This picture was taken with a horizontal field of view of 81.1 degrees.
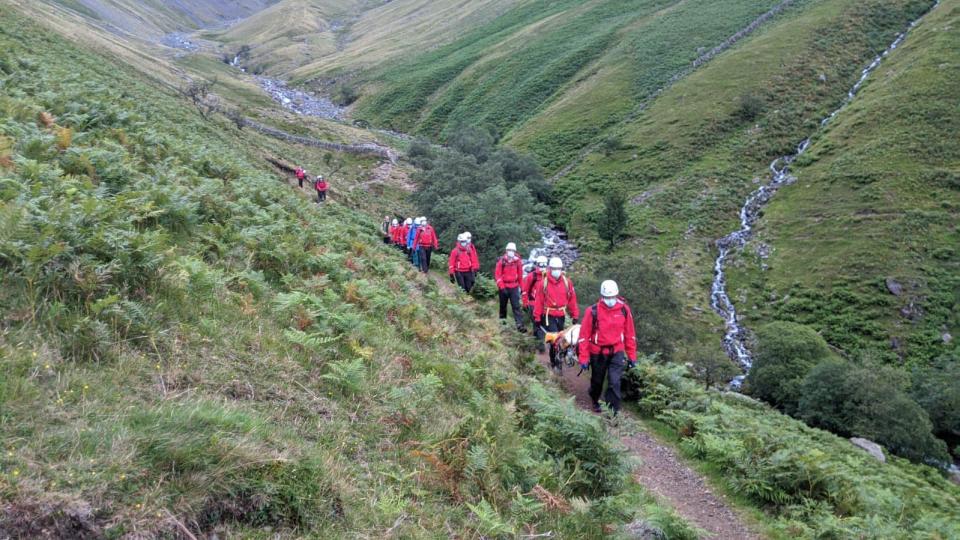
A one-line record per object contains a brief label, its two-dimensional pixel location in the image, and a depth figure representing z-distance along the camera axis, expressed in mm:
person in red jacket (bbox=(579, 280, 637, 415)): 10242
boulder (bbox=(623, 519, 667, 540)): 5664
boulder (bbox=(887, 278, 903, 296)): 38188
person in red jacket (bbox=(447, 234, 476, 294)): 17266
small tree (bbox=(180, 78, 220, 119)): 45962
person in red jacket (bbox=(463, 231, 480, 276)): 16891
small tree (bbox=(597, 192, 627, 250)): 47344
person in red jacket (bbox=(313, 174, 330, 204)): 29472
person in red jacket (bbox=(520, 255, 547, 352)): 13789
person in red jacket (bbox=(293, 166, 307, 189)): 32719
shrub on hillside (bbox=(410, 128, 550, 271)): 33688
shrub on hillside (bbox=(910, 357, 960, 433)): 28594
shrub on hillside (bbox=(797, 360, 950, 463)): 23250
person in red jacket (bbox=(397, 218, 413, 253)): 23906
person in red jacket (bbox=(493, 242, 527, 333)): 14883
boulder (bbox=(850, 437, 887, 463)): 17588
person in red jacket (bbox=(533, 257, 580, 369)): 13000
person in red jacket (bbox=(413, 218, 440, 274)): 20453
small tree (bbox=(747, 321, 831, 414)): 28859
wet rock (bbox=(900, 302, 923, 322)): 36625
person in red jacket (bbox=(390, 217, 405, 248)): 24259
